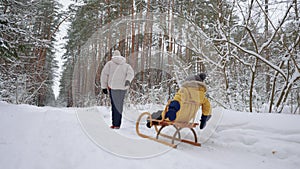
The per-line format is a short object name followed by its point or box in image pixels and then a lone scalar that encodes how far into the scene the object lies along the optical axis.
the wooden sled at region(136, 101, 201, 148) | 3.27
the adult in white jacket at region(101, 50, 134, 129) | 4.43
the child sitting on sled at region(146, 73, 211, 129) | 3.12
